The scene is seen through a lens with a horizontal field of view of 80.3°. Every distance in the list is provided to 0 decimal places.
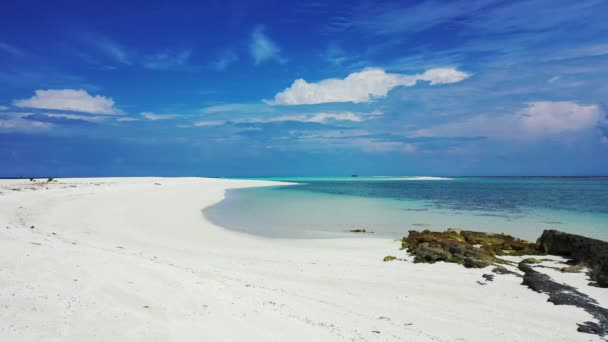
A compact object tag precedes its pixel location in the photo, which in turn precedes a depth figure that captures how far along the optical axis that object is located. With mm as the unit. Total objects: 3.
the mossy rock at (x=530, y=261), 11492
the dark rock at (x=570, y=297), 6637
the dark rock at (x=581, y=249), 9680
